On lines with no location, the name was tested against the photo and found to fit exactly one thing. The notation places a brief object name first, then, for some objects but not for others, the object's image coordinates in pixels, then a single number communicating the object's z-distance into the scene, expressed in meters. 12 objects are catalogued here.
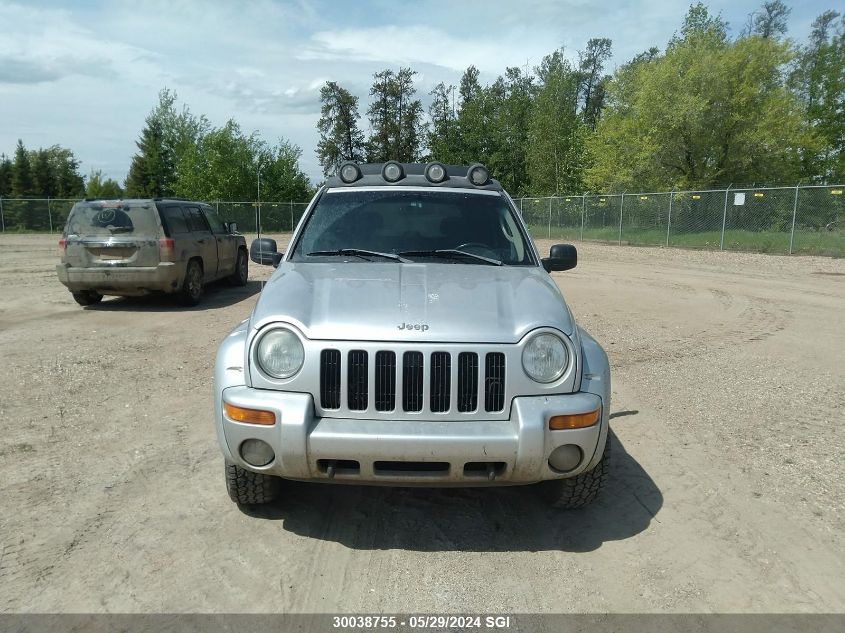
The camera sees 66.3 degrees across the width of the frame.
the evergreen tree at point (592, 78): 66.00
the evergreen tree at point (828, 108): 39.03
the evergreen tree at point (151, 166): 58.44
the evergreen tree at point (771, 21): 54.12
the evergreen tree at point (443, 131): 60.59
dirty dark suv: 10.17
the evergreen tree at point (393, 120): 65.19
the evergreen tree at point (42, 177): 55.62
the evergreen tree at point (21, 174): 54.25
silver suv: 2.98
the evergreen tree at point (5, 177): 55.50
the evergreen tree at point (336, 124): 64.19
